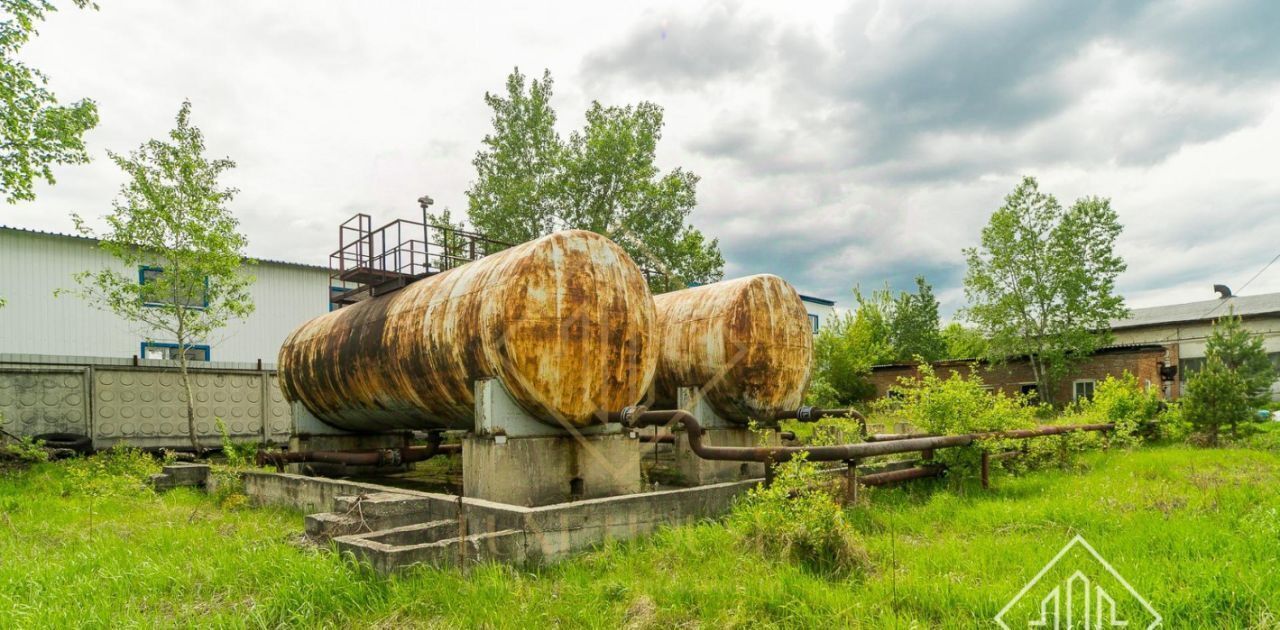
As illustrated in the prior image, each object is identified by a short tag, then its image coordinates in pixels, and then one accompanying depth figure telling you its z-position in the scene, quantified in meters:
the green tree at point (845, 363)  30.39
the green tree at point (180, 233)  15.44
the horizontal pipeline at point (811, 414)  12.22
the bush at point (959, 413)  9.59
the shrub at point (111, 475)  11.74
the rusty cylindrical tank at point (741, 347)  12.01
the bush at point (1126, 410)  13.39
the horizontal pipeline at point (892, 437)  9.90
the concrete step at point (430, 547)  5.92
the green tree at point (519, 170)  28.62
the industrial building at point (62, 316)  19.50
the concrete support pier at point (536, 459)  8.66
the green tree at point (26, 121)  12.68
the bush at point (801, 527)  5.85
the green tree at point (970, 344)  30.71
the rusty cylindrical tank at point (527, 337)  8.70
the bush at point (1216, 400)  14.15
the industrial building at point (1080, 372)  25.05
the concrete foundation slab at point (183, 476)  12.61
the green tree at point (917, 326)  38.81
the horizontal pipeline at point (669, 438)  12.64
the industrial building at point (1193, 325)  33.22
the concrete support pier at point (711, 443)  11.57
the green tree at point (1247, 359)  14.74
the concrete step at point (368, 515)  7.13
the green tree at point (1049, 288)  28.53
